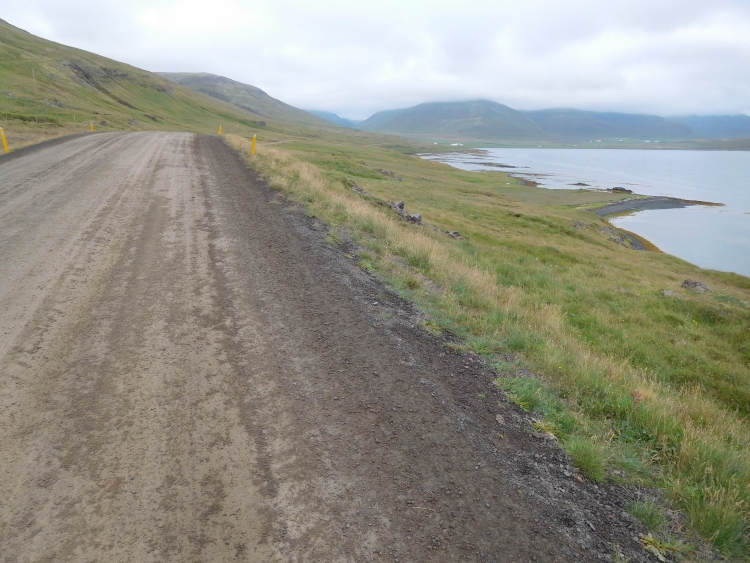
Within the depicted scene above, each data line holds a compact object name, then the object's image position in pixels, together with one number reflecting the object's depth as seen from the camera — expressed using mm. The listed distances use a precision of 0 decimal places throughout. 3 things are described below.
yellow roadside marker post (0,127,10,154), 18625
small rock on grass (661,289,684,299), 20938
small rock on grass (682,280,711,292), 25173
